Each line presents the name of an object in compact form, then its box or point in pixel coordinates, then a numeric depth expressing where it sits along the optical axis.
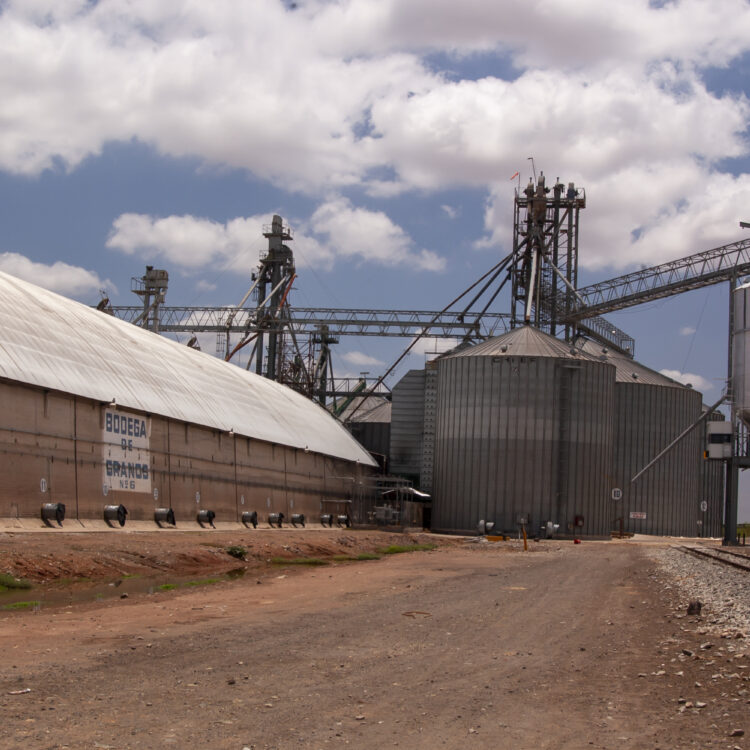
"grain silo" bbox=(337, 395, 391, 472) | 84.56
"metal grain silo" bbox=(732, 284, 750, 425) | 58.06
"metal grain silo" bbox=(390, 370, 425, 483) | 75.12
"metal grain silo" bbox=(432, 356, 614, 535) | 65.19
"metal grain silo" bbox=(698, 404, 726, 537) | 81.69
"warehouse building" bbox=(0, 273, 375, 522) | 33.38
